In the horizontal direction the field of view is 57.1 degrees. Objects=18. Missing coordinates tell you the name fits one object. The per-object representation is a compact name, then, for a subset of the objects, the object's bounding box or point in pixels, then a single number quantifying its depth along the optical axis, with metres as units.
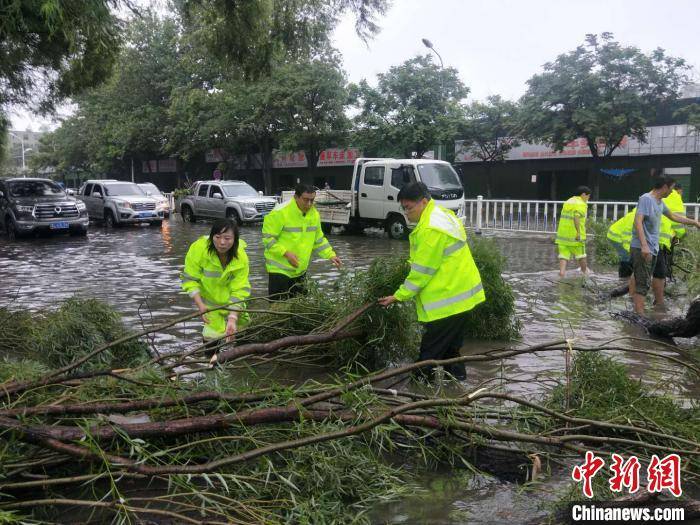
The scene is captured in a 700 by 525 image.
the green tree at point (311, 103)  28.34
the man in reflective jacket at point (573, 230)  10.12
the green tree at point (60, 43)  6.74
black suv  18.00
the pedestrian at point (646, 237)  7.36
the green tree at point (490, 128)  27.75
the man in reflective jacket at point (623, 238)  8.59
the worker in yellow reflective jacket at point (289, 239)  6.16
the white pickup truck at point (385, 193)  16.75
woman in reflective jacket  4.84
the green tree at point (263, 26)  8.90
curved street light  25.56
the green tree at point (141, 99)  36.31
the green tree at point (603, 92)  22.36
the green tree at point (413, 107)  27.45
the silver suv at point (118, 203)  22.42
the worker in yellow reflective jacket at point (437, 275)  4.54
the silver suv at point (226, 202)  21.84
